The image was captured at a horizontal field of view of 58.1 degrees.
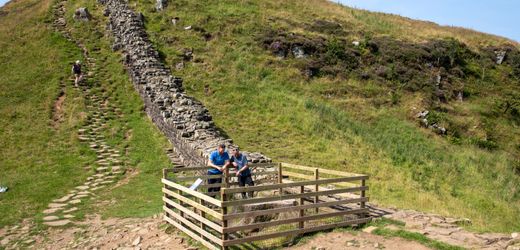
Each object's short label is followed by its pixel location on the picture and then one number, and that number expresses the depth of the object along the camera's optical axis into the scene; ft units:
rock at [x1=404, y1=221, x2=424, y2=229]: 38.60
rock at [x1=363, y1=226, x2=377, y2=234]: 37.67
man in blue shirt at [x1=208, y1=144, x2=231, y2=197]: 46.88
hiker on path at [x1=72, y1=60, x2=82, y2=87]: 96.87
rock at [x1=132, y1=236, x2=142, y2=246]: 39.91
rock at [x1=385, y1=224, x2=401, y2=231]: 37.73
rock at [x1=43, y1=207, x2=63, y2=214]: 50.46
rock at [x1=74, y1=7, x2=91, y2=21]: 126.00
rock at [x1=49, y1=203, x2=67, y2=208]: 52.37
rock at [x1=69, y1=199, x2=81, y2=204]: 53.63
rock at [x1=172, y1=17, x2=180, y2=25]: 126.79
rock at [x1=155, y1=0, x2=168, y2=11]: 134.72
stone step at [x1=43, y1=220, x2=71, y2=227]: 46.89
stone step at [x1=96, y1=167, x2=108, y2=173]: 65.16
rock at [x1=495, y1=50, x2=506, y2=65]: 141.02
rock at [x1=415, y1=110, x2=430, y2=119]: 100.20
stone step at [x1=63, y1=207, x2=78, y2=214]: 50.72
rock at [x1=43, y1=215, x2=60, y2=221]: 48.32
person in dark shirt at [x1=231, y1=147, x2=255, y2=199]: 45.80
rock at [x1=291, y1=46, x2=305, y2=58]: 118.83
